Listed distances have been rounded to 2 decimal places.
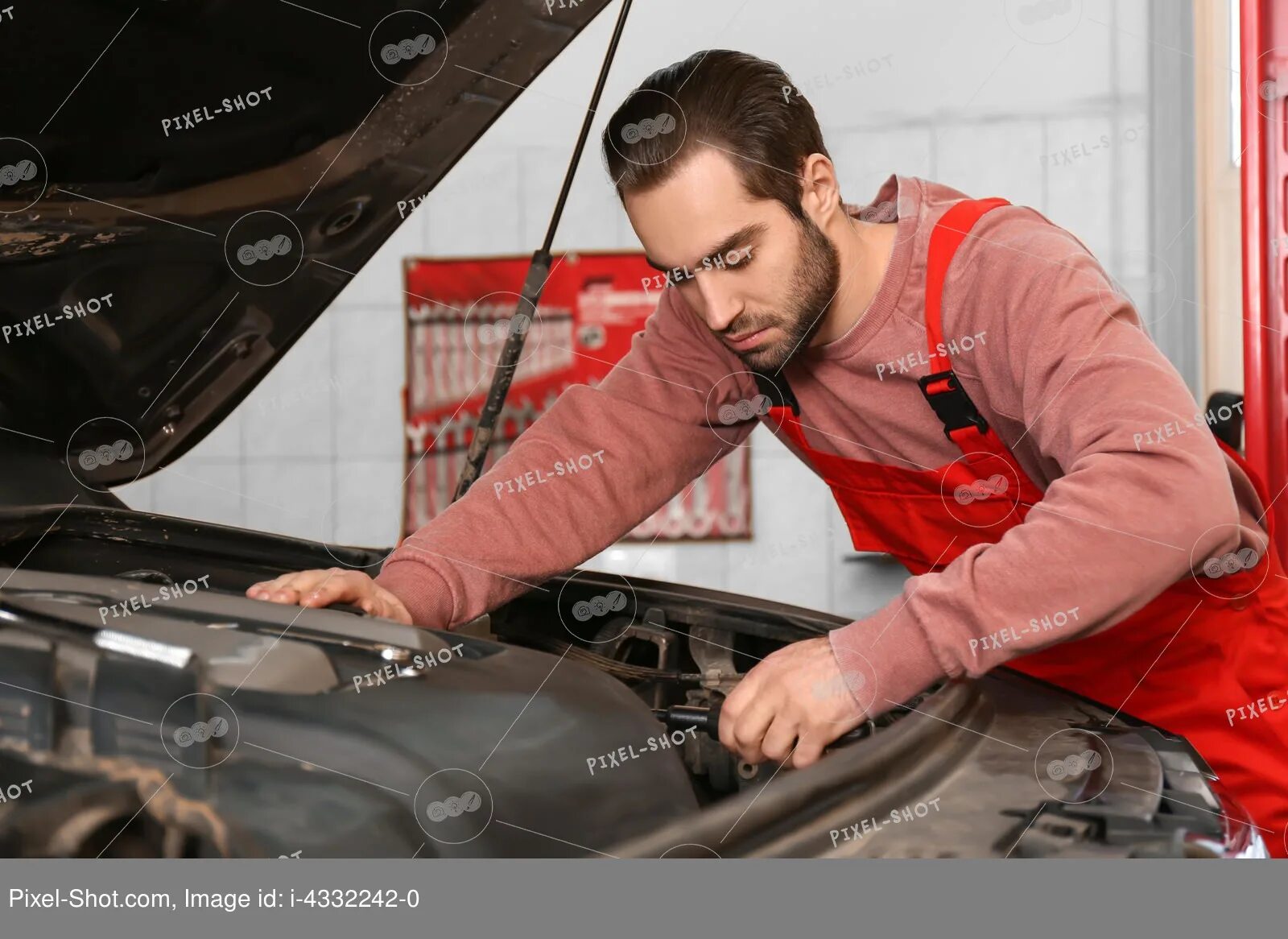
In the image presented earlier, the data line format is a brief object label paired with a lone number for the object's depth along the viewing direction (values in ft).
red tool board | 9.84
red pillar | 4.47
